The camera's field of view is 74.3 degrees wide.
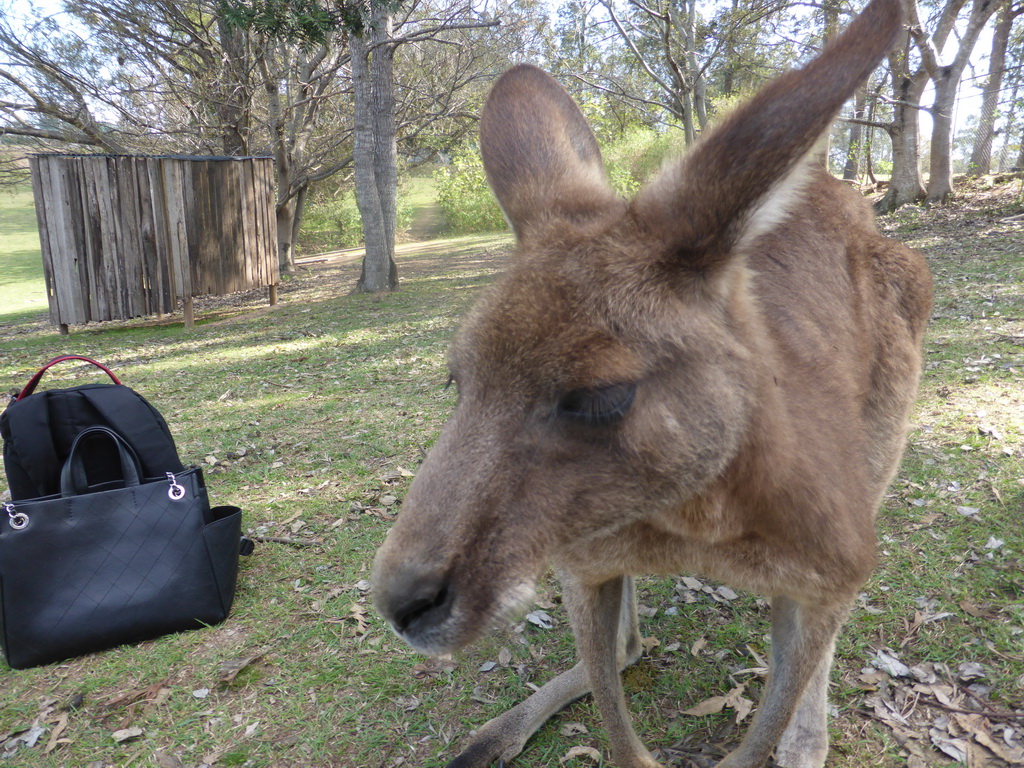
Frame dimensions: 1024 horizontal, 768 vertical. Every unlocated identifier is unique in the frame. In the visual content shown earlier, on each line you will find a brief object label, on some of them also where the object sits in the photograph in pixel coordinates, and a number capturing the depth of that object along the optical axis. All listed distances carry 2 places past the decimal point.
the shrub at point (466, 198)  25.50
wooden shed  8.83
